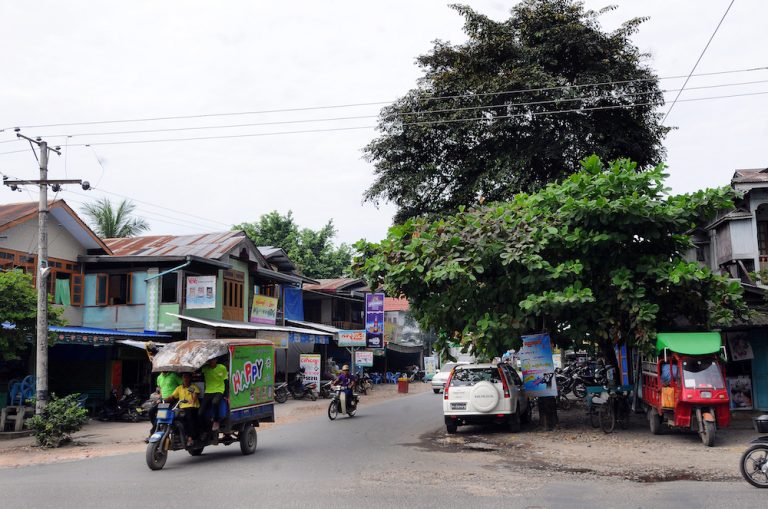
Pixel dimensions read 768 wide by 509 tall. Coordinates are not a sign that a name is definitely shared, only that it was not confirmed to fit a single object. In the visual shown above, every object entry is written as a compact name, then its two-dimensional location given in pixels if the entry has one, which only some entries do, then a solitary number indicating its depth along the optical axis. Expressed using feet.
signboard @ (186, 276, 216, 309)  87.66
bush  52.62
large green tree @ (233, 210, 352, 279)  172.96
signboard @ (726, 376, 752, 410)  60.85
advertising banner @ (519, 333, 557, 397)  55.77
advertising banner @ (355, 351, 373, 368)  129.29
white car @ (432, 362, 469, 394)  117.50
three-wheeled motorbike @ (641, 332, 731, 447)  45.52
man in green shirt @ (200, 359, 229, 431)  39.63
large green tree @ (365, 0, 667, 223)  77.51
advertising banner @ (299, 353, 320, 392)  110.32
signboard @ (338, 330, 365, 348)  120.35
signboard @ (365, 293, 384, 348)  128.36
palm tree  135.95
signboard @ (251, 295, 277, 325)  106.93
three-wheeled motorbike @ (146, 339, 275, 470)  37.55
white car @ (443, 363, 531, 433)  53.98
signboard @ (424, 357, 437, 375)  162.61
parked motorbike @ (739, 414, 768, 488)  29.68
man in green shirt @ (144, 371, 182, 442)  39.09
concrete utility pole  55.26
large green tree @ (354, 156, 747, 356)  49.03
